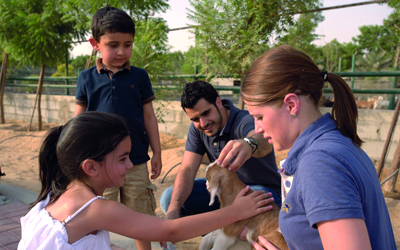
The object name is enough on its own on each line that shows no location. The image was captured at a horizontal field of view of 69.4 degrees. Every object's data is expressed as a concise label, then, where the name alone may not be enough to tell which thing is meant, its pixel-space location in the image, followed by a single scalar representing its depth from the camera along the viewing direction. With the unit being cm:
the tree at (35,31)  923
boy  271
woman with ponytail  100
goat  214
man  289
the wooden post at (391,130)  420
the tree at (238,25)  575
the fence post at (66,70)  1092
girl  159
